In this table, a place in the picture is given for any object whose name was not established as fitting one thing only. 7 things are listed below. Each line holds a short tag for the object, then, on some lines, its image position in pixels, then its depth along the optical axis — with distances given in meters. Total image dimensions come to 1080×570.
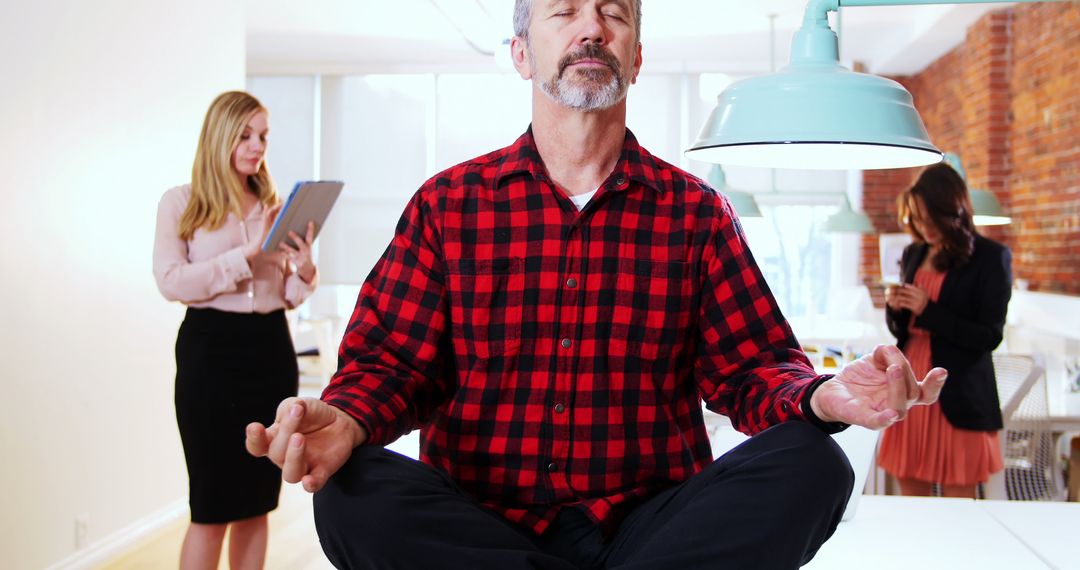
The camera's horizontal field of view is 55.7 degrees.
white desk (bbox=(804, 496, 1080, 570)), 1.74
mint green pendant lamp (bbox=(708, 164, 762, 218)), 4.69
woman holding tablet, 2.93
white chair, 3.61
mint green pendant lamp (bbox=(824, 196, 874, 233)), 6.98
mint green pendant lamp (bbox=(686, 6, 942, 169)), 1.39
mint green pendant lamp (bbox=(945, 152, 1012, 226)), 4.62
